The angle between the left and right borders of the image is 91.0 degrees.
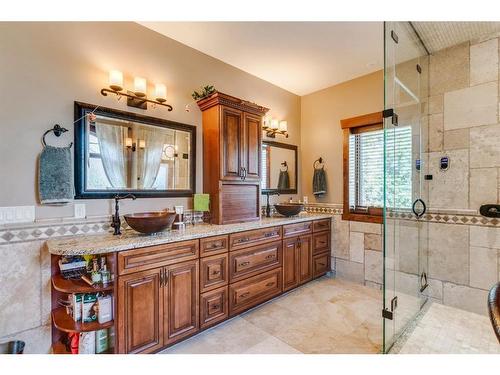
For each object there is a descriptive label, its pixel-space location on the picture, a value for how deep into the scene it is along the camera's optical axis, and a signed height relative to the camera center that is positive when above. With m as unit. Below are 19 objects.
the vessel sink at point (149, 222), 1.89 -0.28
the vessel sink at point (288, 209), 3.23 -0.29
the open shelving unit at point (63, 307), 1.64 -0.89
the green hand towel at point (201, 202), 2.58 -0.16
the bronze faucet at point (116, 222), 1.99 -0.28
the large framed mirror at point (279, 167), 3.56 +0.30
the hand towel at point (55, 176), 1.80 +0.09
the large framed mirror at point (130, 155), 2.03 +0.31
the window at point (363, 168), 3.23 +0.26
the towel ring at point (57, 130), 1.86 +0.44
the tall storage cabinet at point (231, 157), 2.59 +0.34
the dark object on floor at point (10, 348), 1.69 -1.10
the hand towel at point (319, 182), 3.71 +0.07
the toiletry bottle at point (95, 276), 1.71 -0.62
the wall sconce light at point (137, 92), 2.12 +0.87
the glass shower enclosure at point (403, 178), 1.99 +0.08
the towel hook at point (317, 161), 3.81 +0.40
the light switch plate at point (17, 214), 1.71 -0.19
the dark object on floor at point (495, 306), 0.82 -0.43
